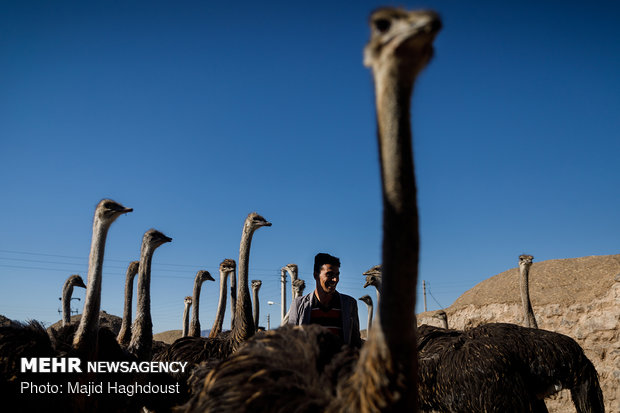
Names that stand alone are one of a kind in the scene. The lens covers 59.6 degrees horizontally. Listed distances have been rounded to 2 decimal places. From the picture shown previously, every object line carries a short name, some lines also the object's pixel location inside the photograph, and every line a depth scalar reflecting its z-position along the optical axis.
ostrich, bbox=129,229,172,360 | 6.89
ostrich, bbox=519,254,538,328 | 10.15
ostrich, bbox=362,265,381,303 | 10.77
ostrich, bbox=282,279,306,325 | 14.45
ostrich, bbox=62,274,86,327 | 11.88
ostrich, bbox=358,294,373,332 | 14.63
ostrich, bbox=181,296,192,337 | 15.21
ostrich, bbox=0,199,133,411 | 4.48
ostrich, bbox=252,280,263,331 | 14.67
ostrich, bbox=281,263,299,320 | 16.31
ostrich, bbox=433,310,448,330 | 13.88
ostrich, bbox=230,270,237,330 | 10.91
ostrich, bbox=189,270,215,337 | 10.52
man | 4.69
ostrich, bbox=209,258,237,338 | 11.15
